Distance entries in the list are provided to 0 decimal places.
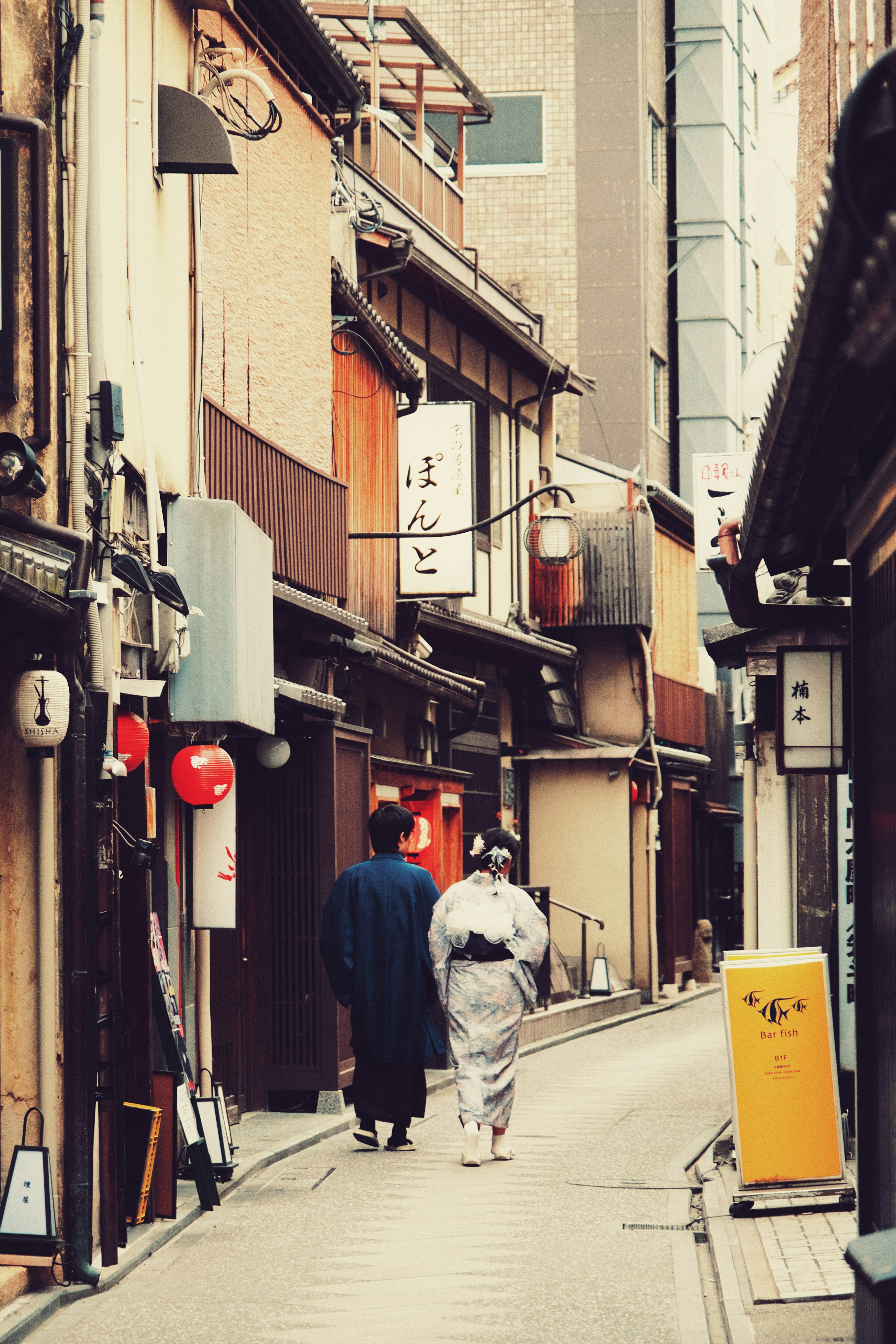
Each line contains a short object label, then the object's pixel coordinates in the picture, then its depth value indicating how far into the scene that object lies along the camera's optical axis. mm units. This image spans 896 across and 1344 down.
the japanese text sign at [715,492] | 20938
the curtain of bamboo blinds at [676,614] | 31156
